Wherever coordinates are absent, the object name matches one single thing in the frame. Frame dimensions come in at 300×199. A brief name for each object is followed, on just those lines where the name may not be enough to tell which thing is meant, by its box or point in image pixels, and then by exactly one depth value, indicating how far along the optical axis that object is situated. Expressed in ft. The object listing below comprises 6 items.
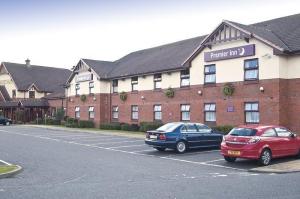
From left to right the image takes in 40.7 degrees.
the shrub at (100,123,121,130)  127.13
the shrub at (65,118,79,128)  144.11
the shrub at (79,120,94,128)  141.49
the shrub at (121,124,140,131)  119.82
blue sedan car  64.69
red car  50.47
